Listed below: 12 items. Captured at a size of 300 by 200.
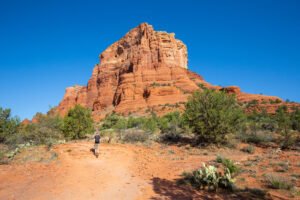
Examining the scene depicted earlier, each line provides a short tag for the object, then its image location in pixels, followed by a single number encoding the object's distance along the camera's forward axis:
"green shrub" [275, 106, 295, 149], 15.21
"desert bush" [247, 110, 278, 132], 20.30
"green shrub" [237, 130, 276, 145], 16.73
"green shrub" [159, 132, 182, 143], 17.44
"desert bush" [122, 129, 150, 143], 16.97
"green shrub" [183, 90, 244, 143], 15.02
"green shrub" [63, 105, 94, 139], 19.23
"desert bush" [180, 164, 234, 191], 6.63
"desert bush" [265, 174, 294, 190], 6.44
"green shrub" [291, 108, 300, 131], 18.69
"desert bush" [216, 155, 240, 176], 7.34
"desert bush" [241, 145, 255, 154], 13.39
